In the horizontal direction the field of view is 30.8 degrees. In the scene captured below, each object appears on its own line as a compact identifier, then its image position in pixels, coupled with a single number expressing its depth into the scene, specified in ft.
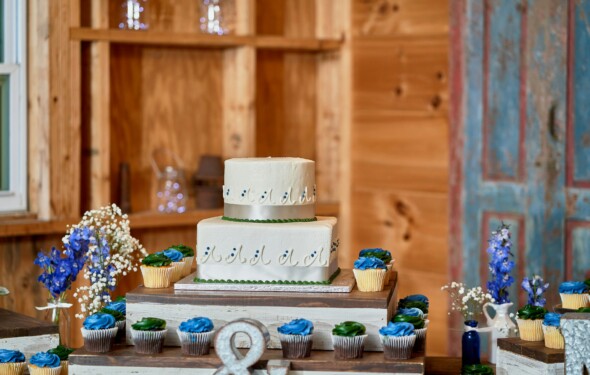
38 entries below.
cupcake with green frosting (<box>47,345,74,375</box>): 7.45
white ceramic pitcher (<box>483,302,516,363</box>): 8.65
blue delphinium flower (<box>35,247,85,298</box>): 8.49
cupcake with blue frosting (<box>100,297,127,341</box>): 7.36
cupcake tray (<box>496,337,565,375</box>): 6.82
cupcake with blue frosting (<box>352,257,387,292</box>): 7.30
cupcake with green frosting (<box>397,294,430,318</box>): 7.91
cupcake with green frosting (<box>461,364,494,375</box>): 7.80
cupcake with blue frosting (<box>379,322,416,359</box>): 6.77
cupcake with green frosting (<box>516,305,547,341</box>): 7.24
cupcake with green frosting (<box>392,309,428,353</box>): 7.09
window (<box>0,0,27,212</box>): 12.86
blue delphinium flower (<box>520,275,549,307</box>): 8.23
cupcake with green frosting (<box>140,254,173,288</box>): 7.47
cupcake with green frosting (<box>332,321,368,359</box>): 6.77
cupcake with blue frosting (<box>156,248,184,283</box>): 7.68
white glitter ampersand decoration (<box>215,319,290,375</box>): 6.57
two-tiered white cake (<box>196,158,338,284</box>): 7.25
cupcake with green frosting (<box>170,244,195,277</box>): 7.92
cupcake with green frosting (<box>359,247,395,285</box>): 7.96
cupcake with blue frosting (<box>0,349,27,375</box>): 7.37
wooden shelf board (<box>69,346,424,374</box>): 6.73
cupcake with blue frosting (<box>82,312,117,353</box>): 7.00
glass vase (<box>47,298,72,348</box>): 8.59
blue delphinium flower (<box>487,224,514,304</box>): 8.31
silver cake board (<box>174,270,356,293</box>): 7.20
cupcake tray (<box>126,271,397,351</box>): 7.03
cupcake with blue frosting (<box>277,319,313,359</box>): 6.76
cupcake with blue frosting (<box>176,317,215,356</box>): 6.85
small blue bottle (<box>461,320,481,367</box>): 8.12
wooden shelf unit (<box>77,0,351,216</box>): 13.48
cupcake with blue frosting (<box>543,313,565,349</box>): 7.01
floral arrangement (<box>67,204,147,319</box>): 8.46
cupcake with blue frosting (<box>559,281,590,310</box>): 7.77
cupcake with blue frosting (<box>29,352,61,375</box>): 7.26
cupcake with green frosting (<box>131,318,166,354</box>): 6.93
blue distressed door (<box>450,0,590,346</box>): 12.25
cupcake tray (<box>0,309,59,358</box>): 7.85
